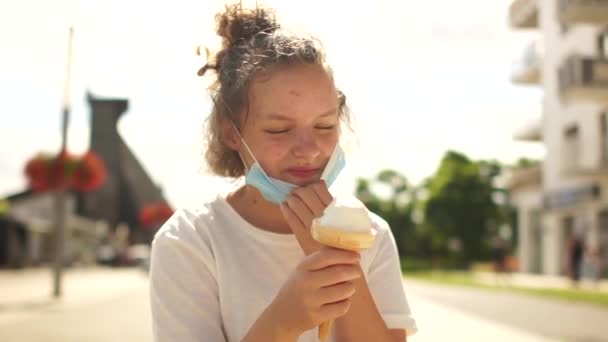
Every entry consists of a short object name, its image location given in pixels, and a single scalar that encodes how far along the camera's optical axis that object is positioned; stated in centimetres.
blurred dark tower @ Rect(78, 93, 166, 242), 7831
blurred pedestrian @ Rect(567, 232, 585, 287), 2595
